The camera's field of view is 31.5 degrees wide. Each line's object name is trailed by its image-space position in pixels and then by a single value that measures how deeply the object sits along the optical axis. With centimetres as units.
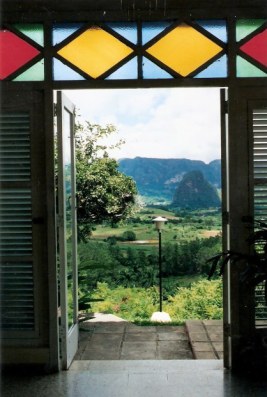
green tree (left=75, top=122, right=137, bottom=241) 710
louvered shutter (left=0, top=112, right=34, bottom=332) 349
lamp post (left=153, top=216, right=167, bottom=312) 690
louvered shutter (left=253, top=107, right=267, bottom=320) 344
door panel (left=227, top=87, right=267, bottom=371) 344
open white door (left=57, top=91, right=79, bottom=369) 351
